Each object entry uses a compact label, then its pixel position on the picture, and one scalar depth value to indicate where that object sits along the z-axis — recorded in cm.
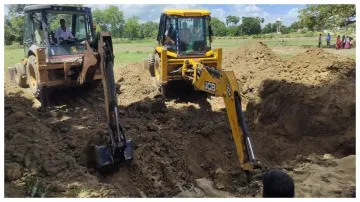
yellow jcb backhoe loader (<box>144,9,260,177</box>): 908
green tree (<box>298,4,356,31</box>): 2280
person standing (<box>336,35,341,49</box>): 2241
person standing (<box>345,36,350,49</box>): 2245
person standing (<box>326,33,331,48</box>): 2480
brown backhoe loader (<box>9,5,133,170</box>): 837
